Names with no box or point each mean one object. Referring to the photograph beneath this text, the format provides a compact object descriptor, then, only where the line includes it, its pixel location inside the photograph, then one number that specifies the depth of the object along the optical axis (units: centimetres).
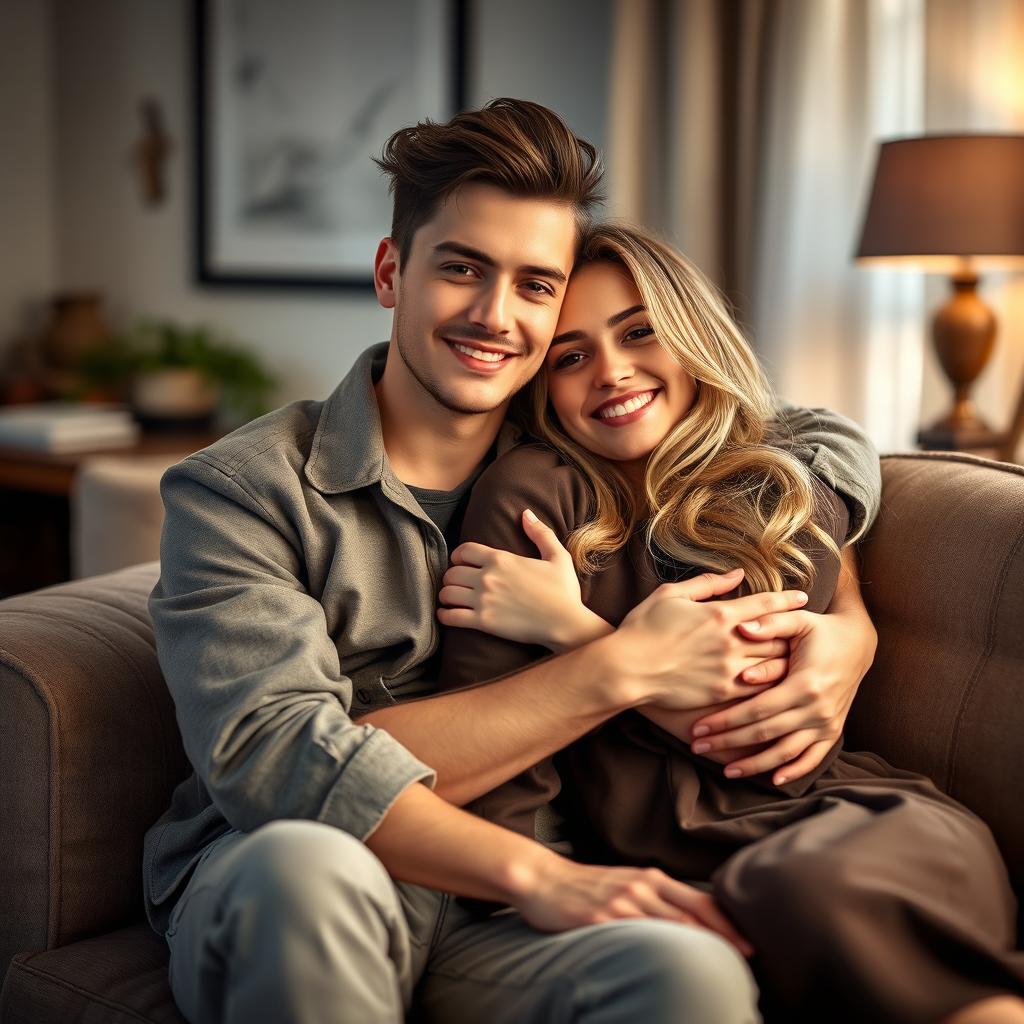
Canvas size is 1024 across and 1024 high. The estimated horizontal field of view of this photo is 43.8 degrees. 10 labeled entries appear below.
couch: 147
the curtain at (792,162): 329
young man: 118
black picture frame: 434
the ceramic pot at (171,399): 442
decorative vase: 484
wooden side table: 435
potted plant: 443
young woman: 120
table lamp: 271
